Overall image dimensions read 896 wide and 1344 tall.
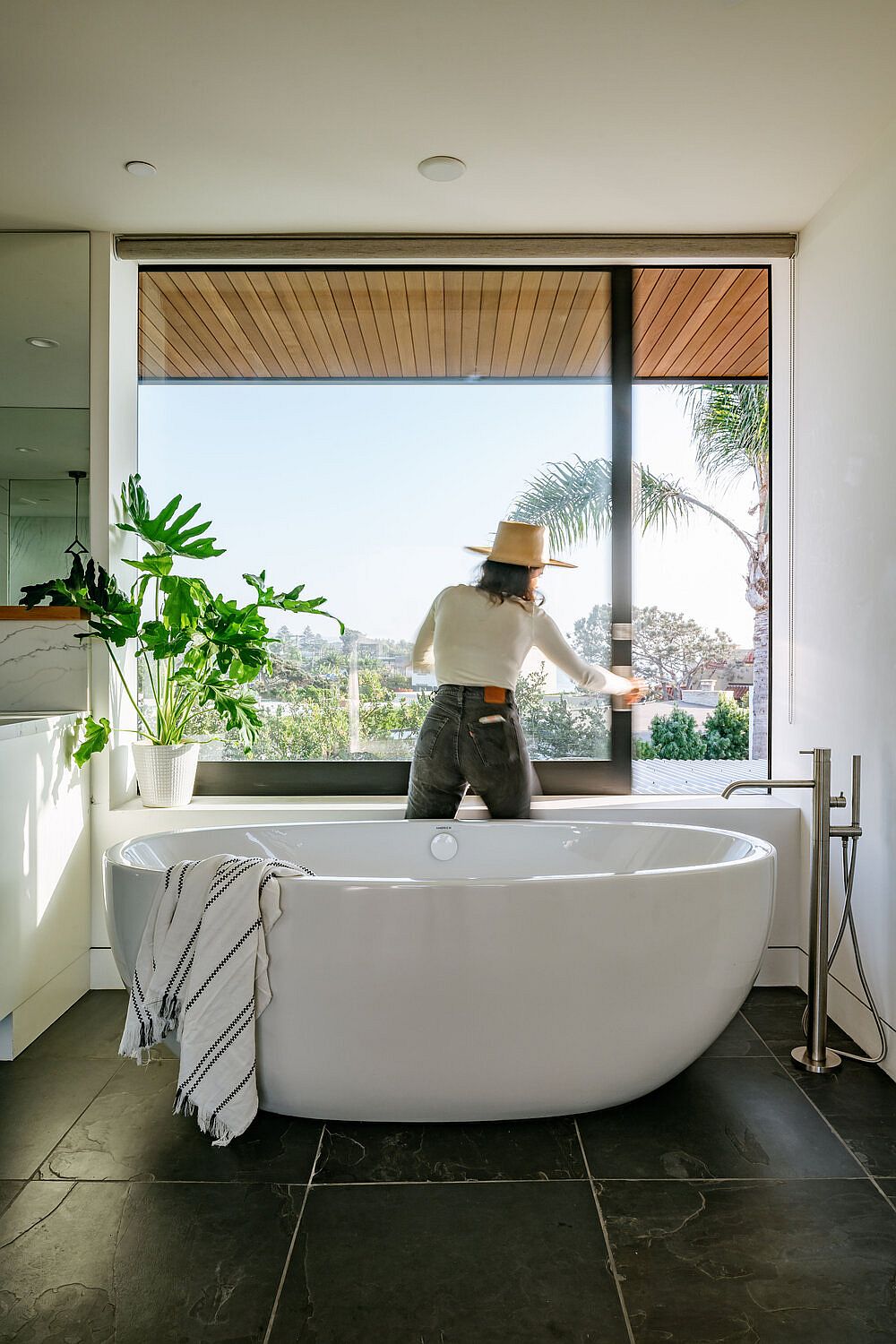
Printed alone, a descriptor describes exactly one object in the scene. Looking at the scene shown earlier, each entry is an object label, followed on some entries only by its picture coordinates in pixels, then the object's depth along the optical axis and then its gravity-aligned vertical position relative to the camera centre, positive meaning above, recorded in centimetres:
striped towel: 196 -64
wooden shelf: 300 +21
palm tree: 337 +69
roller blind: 310 +144
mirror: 306 +95
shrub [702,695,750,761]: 339 -19
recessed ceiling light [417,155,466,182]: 262 +145
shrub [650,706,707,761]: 338 -21
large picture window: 335 +72
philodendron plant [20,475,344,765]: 292 +17
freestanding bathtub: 196 -65
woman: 291 -5
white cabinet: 251 -58
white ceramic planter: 306 -31
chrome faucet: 246 -59
